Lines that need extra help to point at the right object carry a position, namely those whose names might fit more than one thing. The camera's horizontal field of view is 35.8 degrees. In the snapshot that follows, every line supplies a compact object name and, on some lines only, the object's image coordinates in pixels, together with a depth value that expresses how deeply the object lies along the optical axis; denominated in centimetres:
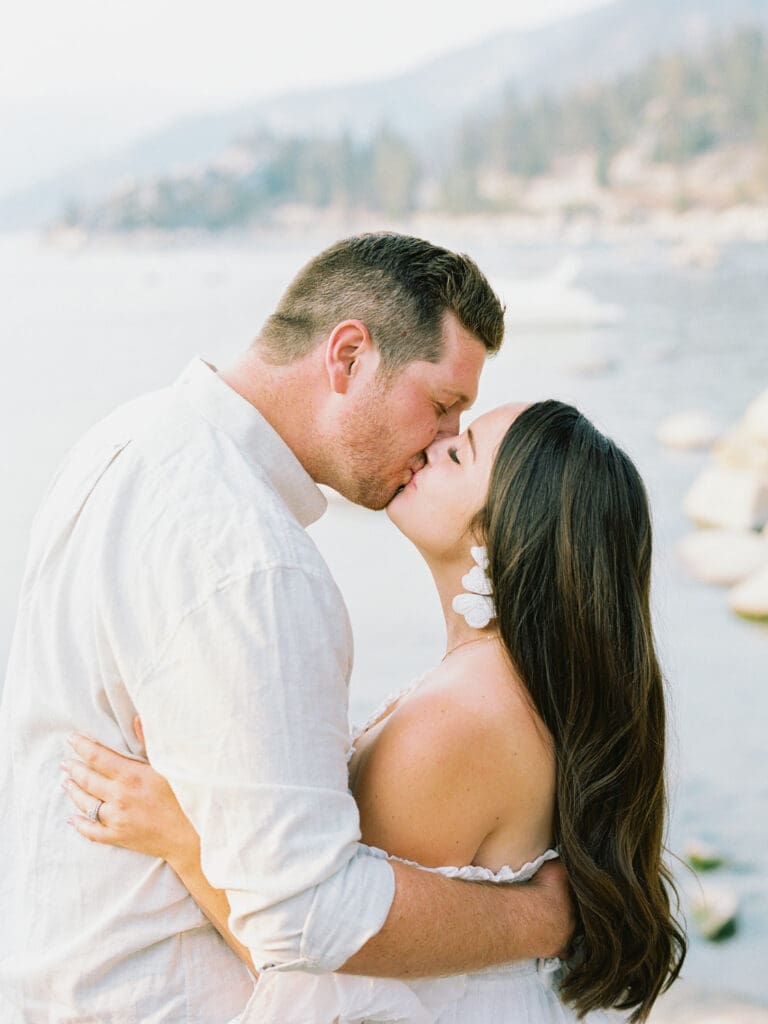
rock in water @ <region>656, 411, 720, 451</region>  1218
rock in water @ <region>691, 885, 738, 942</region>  361
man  93
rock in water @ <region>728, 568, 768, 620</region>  641
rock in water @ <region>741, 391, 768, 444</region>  930
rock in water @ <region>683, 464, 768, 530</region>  773
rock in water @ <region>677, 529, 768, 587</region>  704
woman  115
